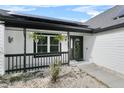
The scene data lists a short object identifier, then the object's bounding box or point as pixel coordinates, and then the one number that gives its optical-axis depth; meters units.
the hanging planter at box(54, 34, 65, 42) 5.88
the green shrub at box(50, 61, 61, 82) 3.94
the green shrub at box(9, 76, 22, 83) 4.07
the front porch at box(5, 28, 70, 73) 5.15
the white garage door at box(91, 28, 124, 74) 4.83
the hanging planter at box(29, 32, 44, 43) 5.42
